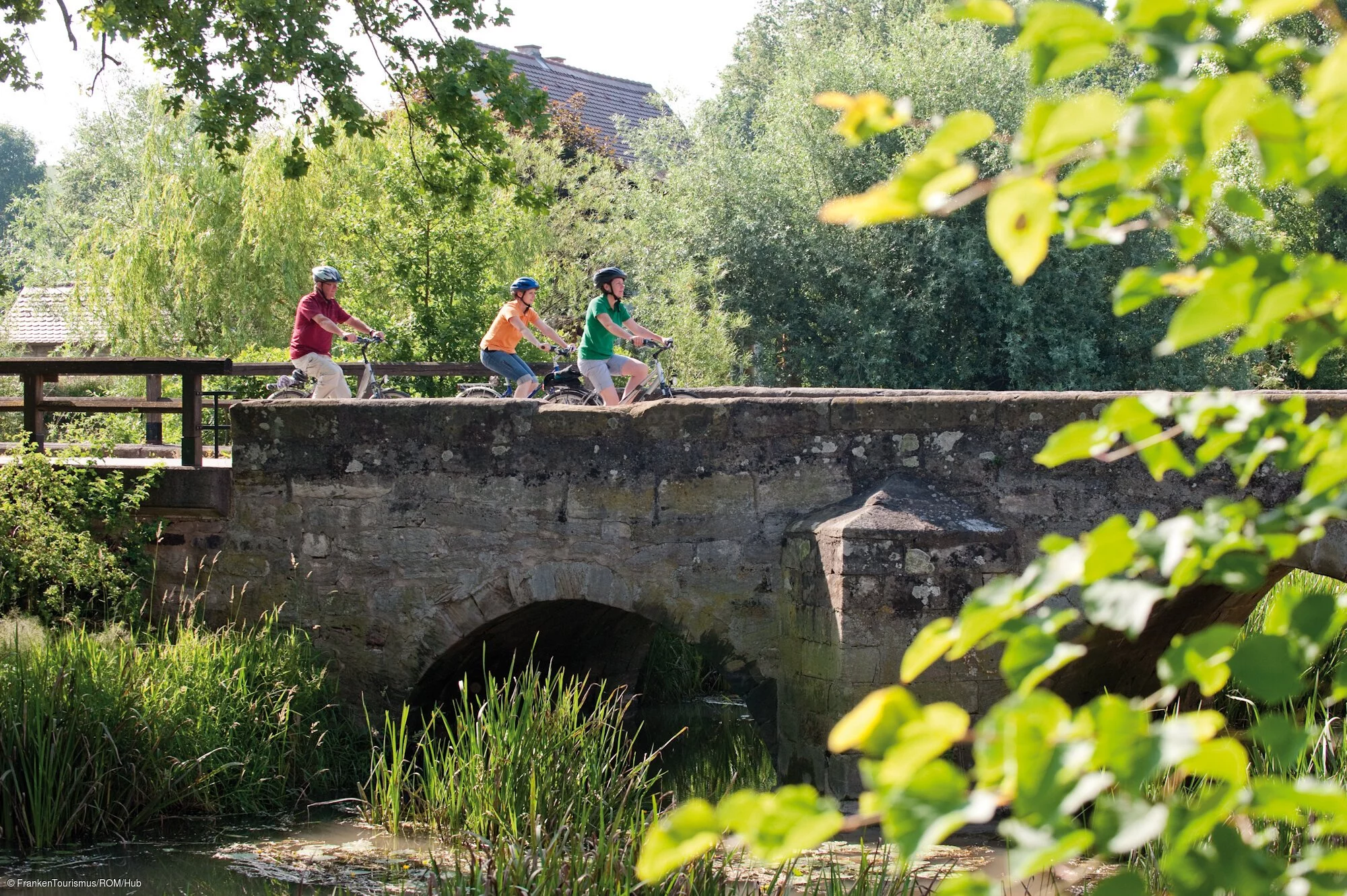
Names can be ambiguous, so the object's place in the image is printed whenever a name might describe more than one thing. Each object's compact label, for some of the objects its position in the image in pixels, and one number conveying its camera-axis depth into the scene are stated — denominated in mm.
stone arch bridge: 27074
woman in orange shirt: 31565
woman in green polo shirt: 30525
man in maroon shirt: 30941
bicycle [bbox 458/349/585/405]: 31429
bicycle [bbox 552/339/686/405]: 31107
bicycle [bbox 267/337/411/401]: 30910
